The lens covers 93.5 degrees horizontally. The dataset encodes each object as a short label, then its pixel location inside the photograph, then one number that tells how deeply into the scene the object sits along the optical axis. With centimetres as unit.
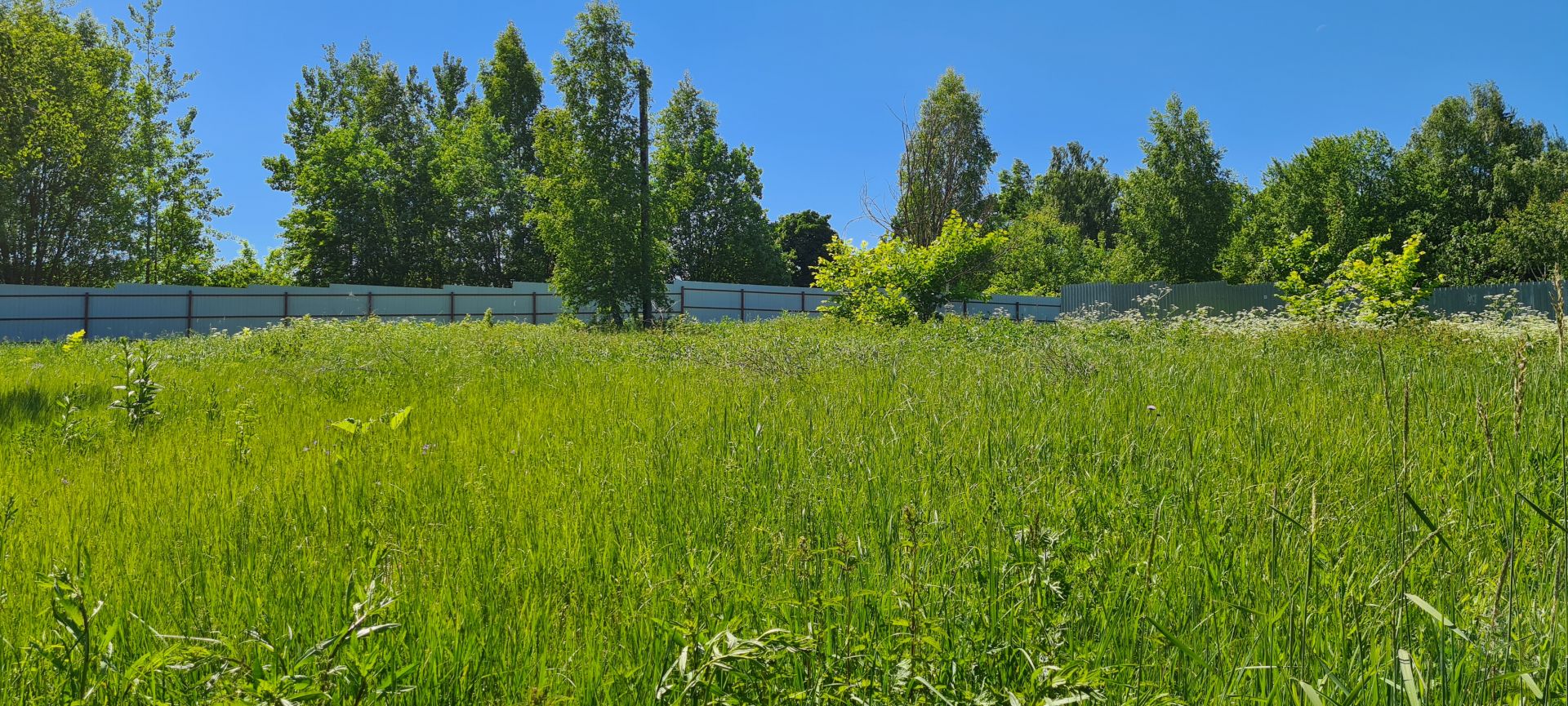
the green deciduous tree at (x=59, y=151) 2105
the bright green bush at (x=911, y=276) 1709
